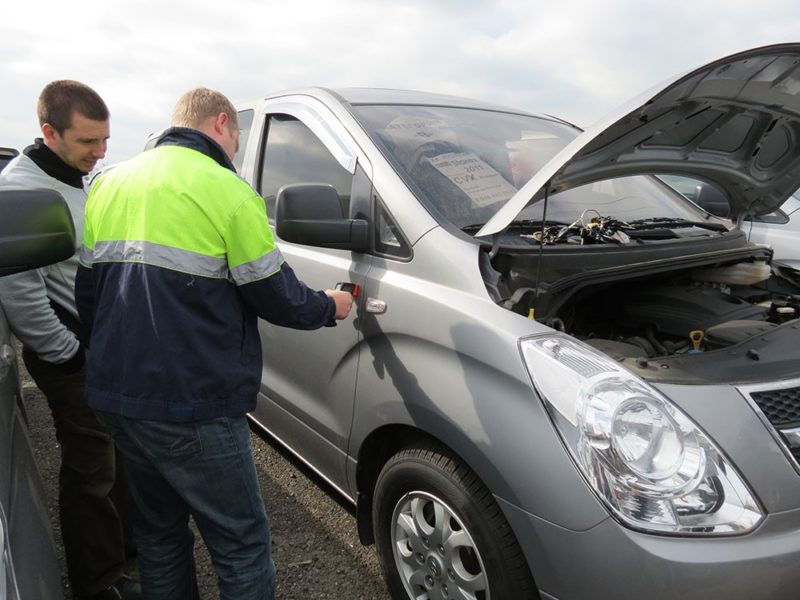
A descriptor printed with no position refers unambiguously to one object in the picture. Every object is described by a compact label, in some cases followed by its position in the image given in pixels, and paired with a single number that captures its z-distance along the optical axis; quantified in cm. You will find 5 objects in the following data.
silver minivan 136
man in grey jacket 201
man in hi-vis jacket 147
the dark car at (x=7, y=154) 675
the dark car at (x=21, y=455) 120
